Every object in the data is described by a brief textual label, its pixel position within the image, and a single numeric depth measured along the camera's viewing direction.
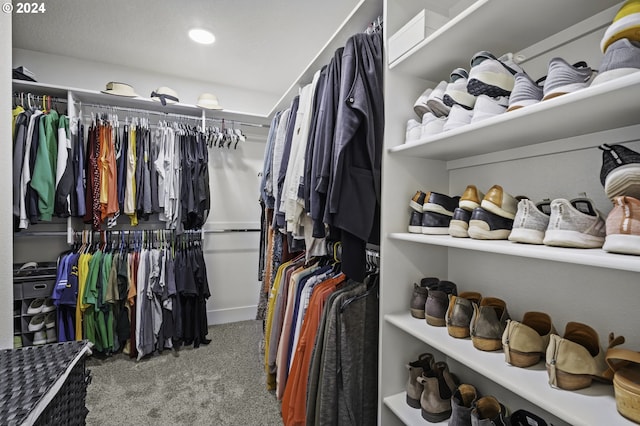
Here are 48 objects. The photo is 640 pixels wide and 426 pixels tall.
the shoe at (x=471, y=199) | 0.92
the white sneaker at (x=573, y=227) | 0.66
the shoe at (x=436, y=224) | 1.03
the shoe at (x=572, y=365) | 0.70
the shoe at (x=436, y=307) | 1.05
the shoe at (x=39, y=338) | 2.07
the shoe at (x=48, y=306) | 2.12
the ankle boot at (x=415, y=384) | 1.08
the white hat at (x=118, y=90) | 2.29
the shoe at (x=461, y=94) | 0.93
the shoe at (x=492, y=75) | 0.84
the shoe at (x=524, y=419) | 0.85
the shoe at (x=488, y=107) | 0.83
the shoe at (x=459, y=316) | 0.97
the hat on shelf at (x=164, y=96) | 2.42
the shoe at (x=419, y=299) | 1.12
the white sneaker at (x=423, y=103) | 1.08
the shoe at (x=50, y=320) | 2.12
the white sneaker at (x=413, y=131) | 1.07
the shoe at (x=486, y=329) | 0.89
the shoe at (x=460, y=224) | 0.92
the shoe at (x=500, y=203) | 0.84
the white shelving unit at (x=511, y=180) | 0.68
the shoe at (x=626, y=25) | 0.56
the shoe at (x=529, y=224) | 0.75
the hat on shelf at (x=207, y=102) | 2.60
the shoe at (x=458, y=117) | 0.91
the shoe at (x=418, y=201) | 1.11
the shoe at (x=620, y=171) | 0.61
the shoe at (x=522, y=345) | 0.80
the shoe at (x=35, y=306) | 2.08
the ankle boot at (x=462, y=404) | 0.91
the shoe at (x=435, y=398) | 1.01
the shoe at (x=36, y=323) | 2.06
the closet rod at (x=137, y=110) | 2.43
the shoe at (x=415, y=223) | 1.09
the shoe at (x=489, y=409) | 0.91
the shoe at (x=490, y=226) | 0.84
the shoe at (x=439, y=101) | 1.00
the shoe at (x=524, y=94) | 0.74
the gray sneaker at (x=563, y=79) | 0.66
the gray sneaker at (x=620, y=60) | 0.55
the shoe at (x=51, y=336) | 2.13
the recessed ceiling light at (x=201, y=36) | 2.05
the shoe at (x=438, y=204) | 1.04
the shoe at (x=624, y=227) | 0.55
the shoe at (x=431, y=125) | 0.99
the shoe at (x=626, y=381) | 0.58
